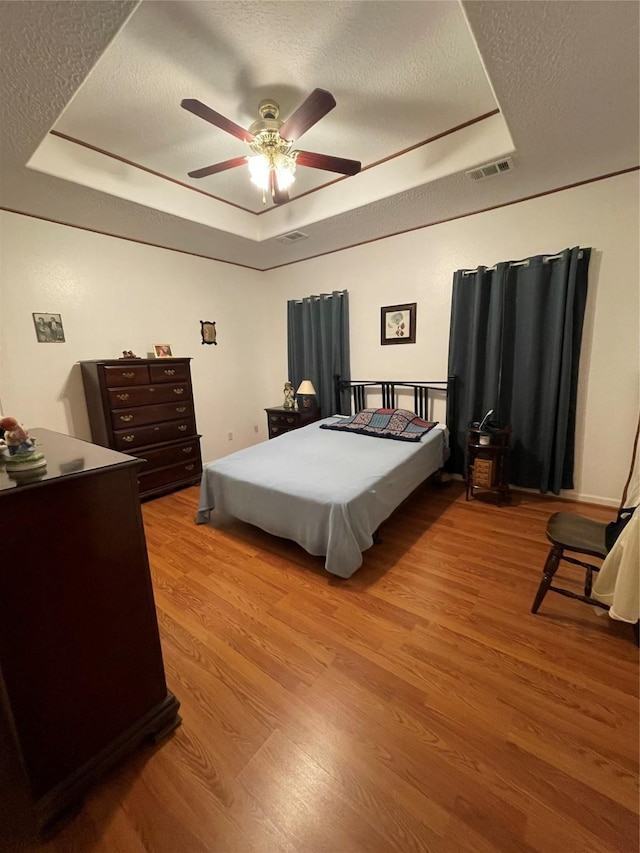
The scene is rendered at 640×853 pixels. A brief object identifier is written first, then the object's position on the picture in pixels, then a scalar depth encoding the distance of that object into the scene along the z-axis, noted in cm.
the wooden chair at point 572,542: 161
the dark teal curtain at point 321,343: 405
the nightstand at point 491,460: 291
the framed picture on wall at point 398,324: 360
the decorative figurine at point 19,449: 98
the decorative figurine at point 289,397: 437
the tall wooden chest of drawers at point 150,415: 301
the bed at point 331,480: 205
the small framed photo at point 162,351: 361
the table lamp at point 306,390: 419
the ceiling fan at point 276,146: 174
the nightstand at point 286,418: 416
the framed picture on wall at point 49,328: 288
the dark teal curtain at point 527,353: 276
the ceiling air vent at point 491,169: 231
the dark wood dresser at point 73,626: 91
